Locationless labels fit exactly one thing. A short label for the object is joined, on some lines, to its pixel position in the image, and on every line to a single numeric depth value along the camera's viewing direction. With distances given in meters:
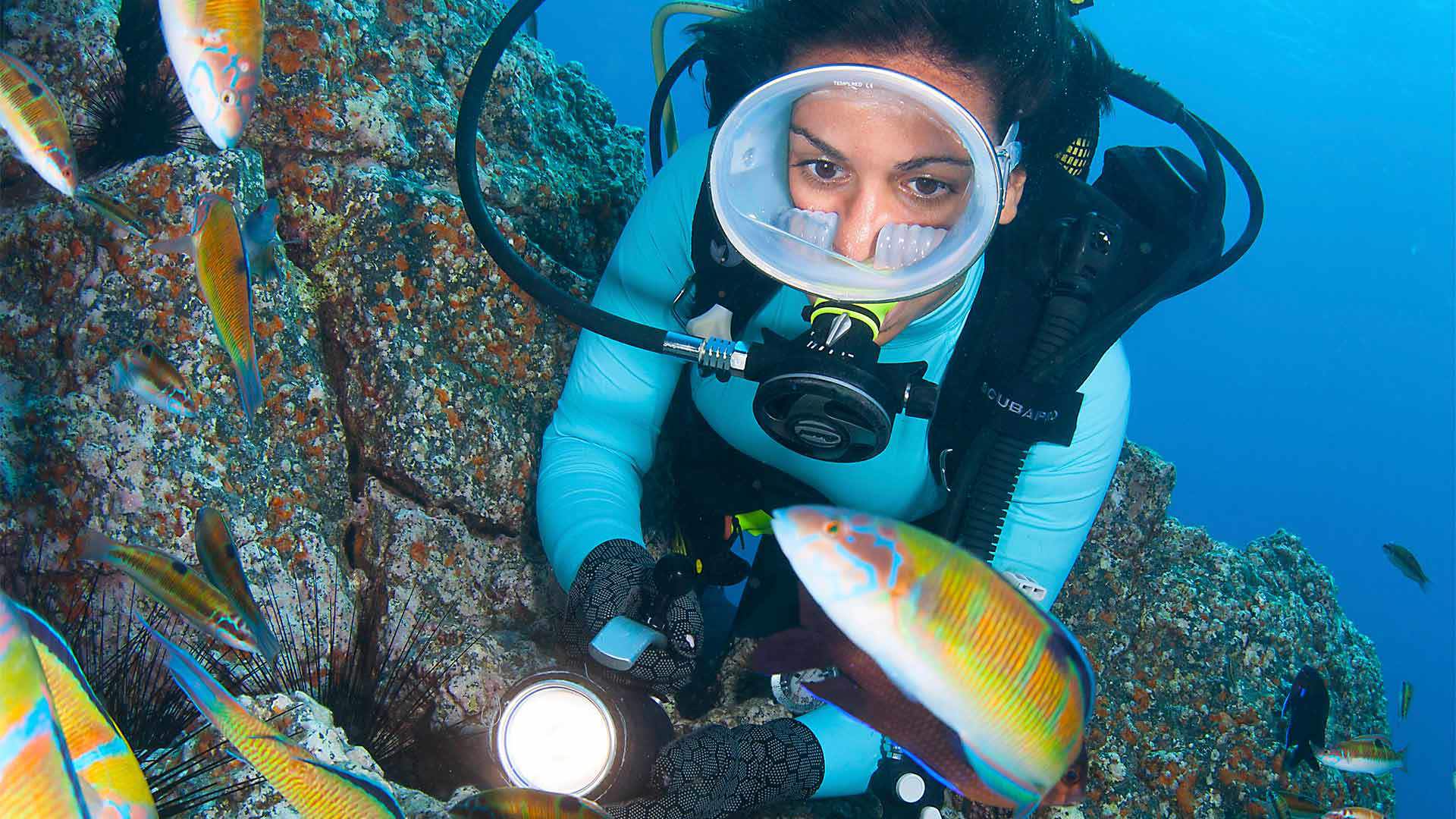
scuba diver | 0.61
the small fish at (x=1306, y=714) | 0.88
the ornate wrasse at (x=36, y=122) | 0.58
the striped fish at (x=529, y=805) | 0.52
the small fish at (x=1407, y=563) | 1.41
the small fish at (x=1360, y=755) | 0.89
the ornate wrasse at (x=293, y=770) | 0.44
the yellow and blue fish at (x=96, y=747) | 0.37
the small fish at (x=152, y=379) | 0.67
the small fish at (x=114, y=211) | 0.67
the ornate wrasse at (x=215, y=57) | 0.52
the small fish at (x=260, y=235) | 0.65
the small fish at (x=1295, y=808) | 0.90
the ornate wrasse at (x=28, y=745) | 0.24
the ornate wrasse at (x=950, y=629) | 0.38
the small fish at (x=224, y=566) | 0.55
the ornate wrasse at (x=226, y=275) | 0.53
